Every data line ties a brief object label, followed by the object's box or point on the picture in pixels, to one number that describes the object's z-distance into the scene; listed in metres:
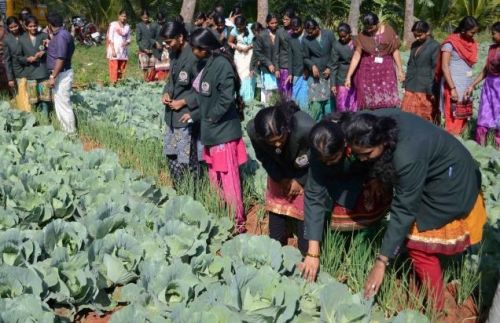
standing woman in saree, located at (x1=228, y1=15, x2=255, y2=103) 7.99
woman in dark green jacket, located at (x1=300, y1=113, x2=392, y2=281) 2.37
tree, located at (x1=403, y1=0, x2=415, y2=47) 16.20
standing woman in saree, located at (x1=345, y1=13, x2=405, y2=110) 5.57
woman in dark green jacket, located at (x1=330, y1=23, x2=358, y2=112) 6.19
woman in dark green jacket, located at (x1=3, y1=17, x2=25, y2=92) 6.12
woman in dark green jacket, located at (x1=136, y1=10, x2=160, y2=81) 9.78
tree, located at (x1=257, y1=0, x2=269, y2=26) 12.42
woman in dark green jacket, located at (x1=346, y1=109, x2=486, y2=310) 2.23
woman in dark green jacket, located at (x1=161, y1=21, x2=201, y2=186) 3.90
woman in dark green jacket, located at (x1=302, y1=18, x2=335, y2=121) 6.62
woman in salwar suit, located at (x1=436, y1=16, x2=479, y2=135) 5.29
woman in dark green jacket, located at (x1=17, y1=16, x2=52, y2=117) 6.07
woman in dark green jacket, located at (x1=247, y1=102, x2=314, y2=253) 2.63
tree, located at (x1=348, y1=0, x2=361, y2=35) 13.88
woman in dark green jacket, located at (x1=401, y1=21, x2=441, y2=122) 5.54
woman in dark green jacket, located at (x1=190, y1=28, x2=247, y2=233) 3.55
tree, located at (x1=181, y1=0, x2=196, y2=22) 11.35
